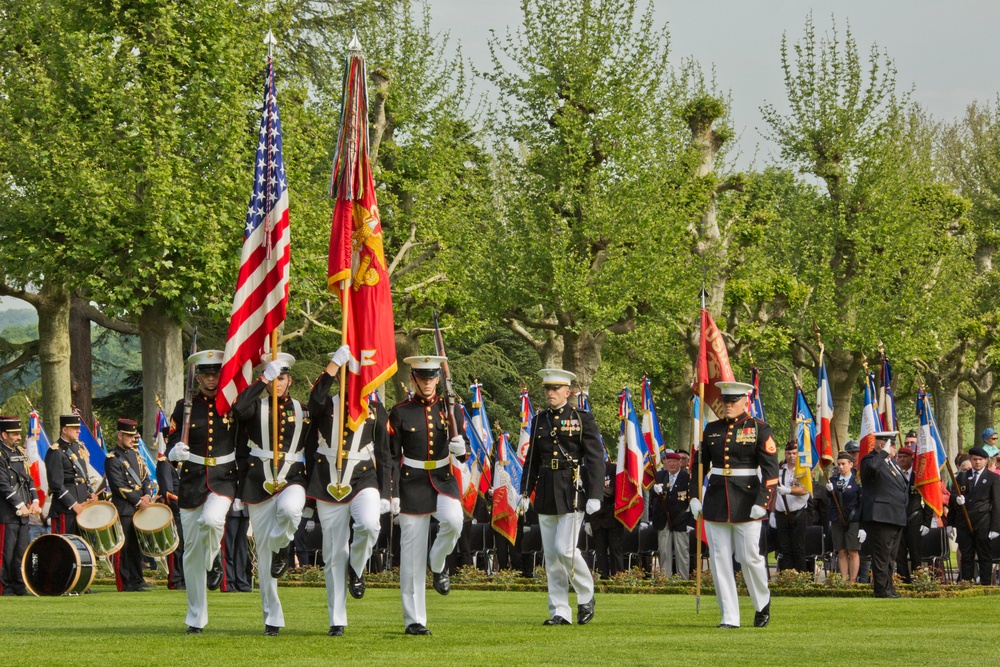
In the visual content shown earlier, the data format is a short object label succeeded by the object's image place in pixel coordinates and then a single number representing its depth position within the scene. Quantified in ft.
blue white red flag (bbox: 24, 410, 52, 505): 74.90
